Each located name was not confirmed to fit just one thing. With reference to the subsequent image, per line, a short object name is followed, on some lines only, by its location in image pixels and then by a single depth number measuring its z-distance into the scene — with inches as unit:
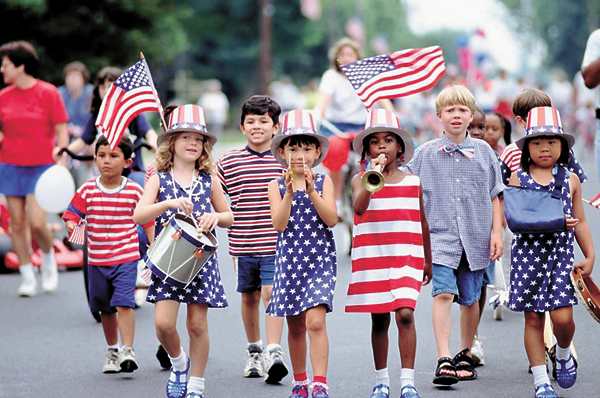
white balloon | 790.2
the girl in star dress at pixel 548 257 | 490.9
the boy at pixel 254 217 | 560.5
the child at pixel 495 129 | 657.5
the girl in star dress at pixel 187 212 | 484.7
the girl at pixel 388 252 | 475.9
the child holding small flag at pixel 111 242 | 577.0
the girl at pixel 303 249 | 470.9
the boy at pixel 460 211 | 545.8
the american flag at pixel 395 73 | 591.8
